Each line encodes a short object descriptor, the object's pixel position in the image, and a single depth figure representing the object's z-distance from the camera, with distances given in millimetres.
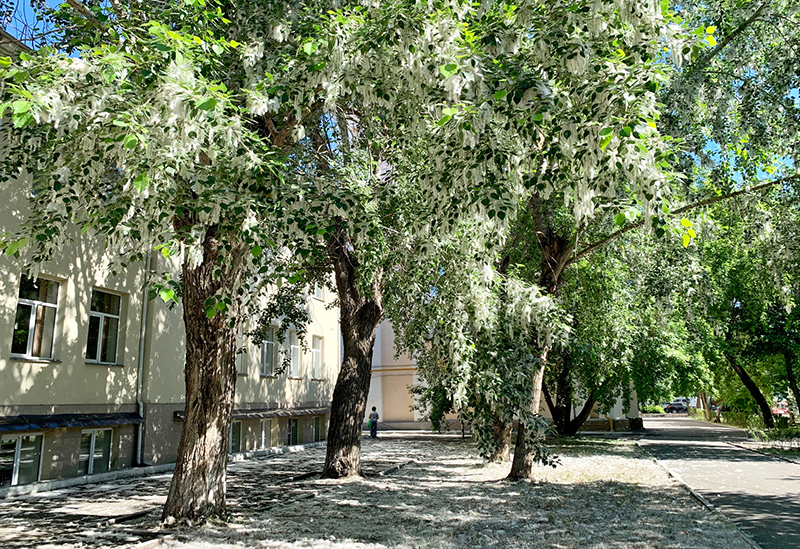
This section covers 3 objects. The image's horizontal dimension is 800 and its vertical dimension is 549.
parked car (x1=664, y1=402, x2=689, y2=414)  81312
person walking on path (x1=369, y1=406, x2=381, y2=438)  28844
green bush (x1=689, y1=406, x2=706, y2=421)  59366
